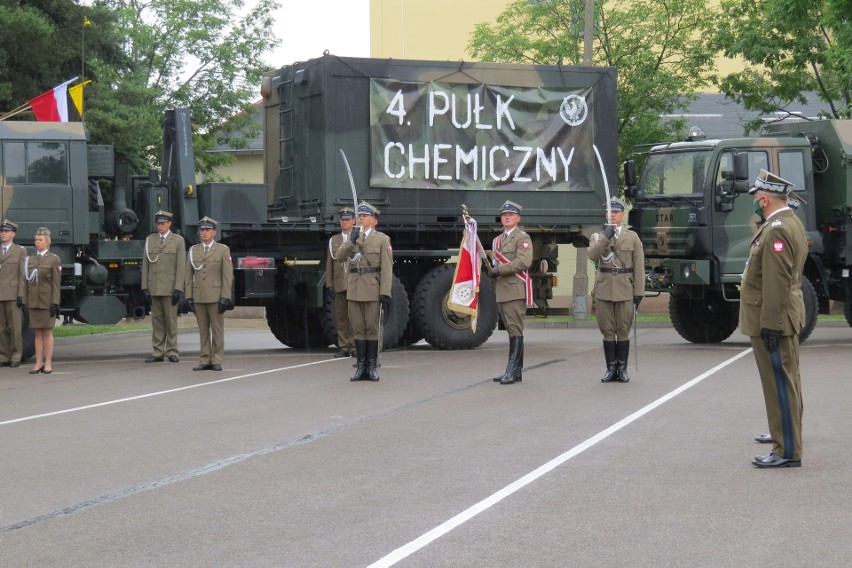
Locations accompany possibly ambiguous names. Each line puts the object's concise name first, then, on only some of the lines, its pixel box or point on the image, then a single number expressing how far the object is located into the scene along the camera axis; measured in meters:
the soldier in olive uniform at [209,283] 16.36
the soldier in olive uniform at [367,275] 14.69
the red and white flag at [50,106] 19.97
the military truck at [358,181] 17.70
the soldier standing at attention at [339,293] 17.59
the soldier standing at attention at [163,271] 17.30
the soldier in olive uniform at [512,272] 14.44
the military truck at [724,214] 18.91
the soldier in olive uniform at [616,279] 14.38
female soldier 16.17
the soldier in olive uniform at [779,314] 8.65
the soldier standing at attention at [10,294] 16.66
